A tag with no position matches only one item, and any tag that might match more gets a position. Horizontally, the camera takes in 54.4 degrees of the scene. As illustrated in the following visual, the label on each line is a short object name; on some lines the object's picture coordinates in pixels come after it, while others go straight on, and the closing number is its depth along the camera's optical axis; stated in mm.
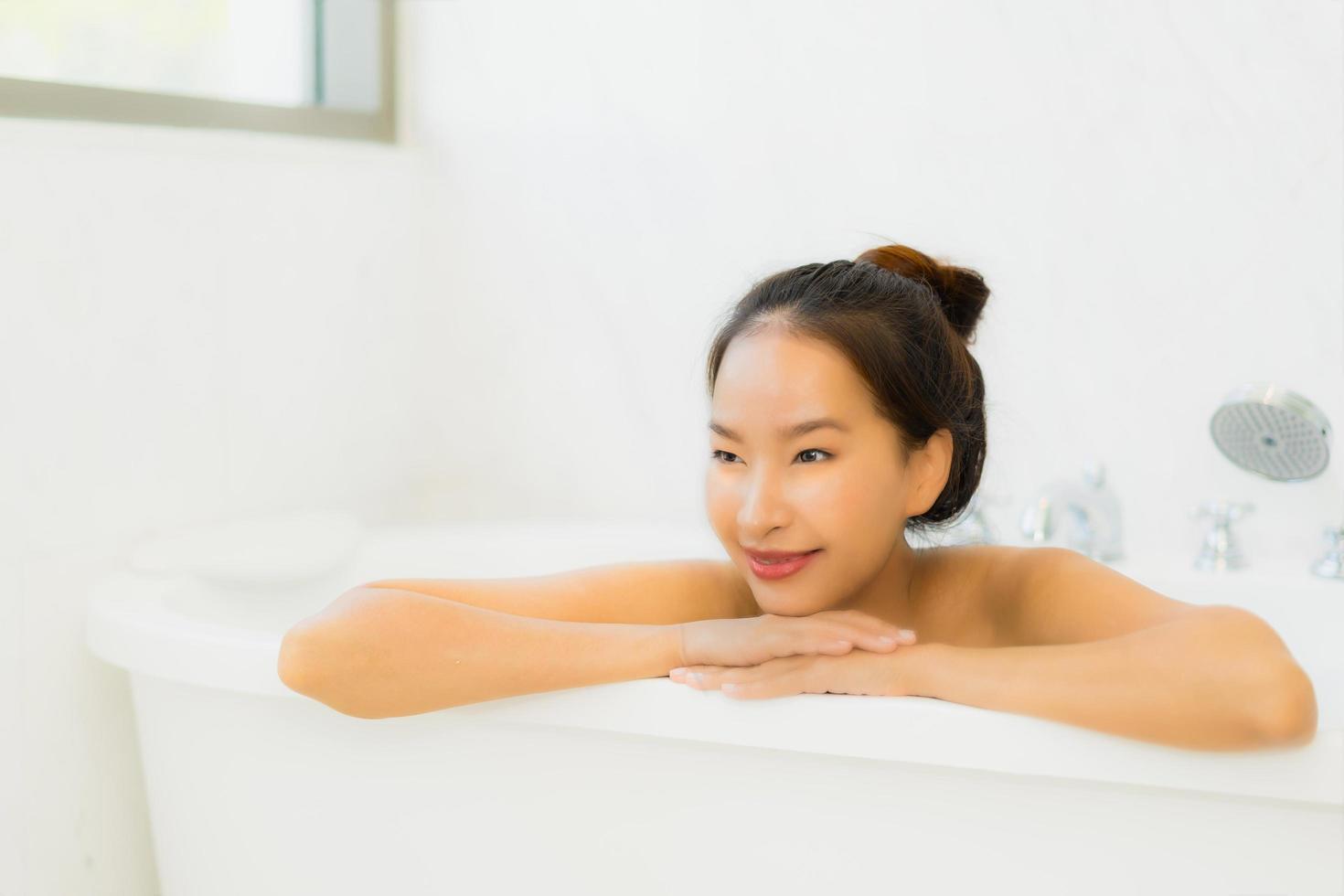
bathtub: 953
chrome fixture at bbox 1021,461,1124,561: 1616
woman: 926
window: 1565
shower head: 1504
